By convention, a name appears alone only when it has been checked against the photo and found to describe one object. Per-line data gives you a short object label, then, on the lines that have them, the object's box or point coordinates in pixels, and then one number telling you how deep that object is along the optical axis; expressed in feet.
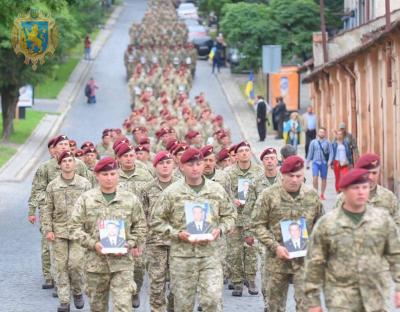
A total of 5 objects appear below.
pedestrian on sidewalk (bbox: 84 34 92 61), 251.05
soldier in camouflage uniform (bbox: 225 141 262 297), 67.10
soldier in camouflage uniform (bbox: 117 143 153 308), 64.69
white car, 328.90
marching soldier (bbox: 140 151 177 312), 58.65
